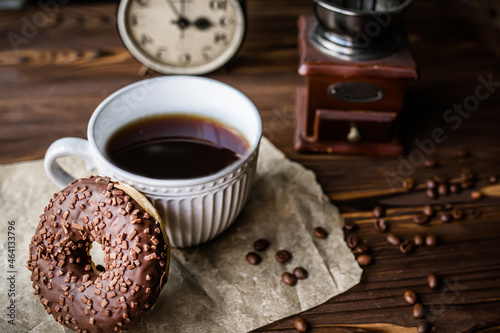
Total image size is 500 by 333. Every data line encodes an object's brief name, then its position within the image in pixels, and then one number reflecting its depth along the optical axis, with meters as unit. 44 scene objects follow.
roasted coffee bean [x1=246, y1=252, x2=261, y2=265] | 0.55
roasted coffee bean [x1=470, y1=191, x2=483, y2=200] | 0.60
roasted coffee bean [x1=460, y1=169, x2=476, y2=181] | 0.61
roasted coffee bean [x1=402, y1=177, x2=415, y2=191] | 0.61
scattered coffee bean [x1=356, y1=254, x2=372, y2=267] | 0.55
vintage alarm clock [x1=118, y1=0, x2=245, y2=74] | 0.66
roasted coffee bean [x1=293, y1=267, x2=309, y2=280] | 0.55
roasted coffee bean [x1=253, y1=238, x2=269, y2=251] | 0.56
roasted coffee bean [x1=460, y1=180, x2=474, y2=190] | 0.61
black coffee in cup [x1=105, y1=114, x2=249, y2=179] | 0.55
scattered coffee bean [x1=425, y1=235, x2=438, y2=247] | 0.57
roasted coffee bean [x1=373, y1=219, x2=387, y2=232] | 0.58
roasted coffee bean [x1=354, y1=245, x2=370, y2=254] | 0.56
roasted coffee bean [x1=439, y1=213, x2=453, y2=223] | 0.58
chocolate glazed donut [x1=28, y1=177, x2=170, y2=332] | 0.49
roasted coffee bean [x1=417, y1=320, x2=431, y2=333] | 0.52
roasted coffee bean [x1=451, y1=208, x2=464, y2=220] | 0.58
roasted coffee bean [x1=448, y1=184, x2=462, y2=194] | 0.60
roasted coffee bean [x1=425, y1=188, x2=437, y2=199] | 0.60
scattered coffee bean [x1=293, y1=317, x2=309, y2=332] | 0.52
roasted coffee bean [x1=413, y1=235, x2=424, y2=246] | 0.57
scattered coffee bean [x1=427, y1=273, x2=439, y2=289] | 0.54
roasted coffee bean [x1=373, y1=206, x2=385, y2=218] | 0.59
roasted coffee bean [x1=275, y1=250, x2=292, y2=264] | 0.56
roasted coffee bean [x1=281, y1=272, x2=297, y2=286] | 0.54
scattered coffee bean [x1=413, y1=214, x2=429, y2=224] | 0.58
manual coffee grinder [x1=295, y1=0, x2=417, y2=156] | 0.60
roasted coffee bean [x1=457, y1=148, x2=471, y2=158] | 0.63
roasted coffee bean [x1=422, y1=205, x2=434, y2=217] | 0.59
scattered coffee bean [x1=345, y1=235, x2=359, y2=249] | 0.57
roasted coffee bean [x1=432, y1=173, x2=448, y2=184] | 0.61
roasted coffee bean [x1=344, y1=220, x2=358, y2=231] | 0.58
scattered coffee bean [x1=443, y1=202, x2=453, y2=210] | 0.59
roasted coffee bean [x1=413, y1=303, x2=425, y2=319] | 0.53
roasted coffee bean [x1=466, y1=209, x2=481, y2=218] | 0.59
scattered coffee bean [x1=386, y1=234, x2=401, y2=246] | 0.57
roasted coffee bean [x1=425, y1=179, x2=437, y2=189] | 0.60
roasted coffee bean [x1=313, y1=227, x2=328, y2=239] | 0.57
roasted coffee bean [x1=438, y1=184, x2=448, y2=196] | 0.60
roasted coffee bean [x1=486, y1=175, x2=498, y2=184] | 0.61
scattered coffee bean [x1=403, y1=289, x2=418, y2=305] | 0.53
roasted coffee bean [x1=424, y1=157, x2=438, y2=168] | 0.62
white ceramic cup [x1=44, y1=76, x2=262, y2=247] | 0.51
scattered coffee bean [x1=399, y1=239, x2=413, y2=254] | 0.56
